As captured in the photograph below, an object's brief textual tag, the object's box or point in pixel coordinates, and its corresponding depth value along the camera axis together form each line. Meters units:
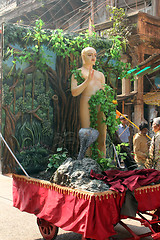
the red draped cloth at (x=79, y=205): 3.20
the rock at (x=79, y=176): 3.44
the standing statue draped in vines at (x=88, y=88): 4.70
